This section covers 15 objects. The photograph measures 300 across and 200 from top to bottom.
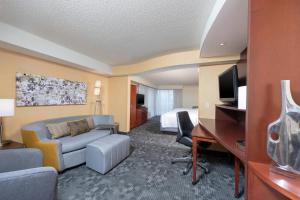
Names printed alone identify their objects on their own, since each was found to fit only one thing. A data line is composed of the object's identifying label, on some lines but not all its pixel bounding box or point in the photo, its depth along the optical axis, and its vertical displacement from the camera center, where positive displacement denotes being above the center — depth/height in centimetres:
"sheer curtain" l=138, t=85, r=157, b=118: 759 +26
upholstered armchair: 92 -62
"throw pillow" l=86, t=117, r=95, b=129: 362 -60
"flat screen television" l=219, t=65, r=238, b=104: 178 +24
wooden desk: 131 -42
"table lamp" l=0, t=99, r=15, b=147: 189 -11
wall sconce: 425 -6
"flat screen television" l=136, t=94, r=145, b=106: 633 +7
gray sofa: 218 -79
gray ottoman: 224 -94
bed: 491 -77
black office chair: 236 -64
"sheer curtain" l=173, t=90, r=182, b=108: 952 +16
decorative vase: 69 -18
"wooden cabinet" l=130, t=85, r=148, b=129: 542 -52
